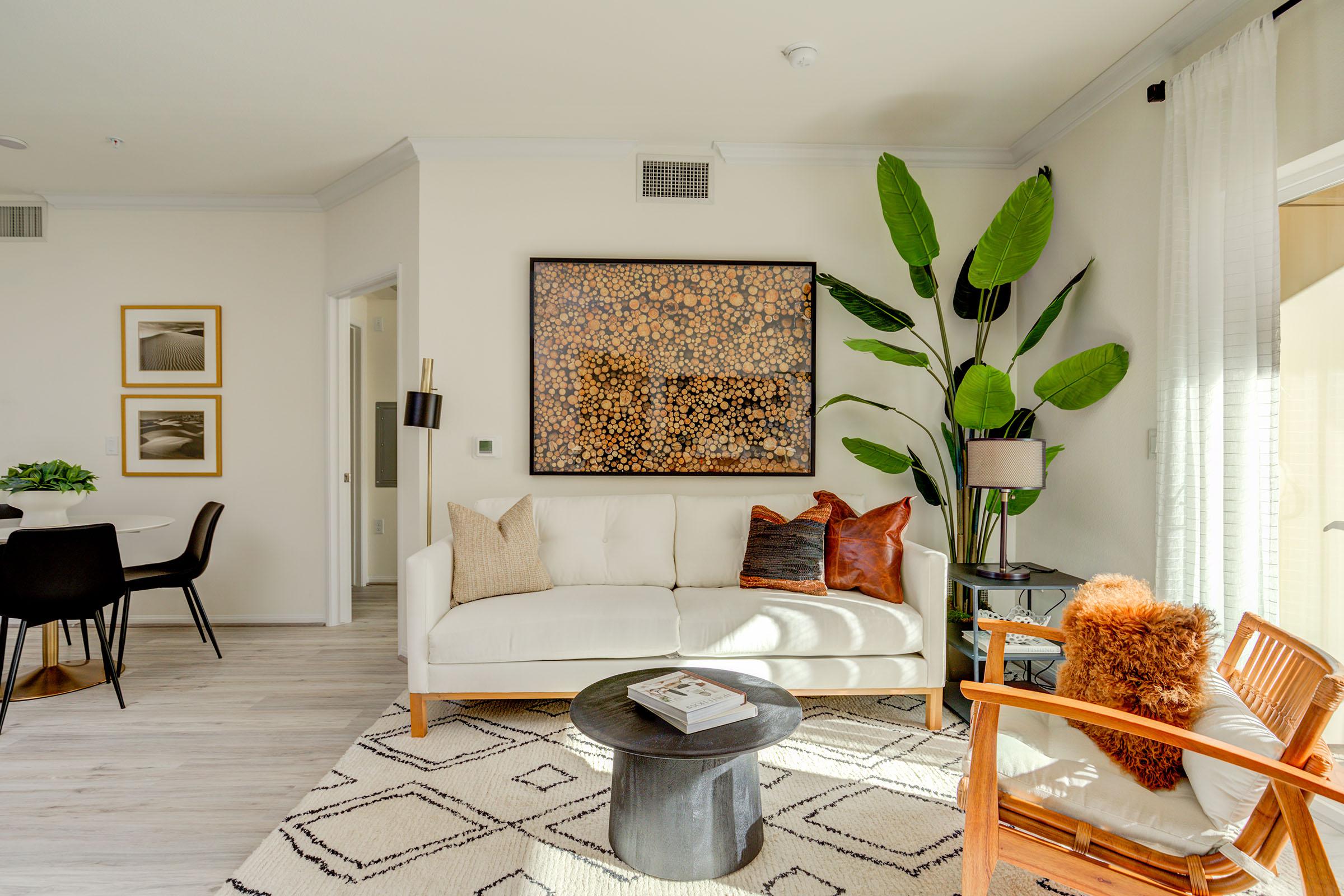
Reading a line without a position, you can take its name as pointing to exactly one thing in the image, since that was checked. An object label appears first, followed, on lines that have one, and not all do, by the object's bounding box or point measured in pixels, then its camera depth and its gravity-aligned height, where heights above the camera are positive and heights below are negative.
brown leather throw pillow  2.93 -0.46
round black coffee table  1.76 -0.90
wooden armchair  1.21 -0.69
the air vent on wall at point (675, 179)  3.68 +1.36
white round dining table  3.19 -1.09
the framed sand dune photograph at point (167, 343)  4.35 +0.59
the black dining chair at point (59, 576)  2.85 -0.55
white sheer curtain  2.20 +0.35
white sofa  2.64 -0.74
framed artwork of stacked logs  3.66 +0.38
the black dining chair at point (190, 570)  3.46 -0.65
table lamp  2.81 -0.10
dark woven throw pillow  2.98 -0.48
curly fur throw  1.49 -0.49
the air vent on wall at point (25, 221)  4.33 +1.33
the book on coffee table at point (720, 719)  1.78 -0.71
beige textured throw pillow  2.90 -0.48
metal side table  2.76 -0.57
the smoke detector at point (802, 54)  2.75 +1.51
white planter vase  3.13 -0.29
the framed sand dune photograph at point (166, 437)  4.36 +0.02
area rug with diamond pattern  1.79 -1.10
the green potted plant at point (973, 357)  2.91 +0.39
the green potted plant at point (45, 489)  3.12 -0.22
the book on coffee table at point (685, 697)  1.81 -0.68
